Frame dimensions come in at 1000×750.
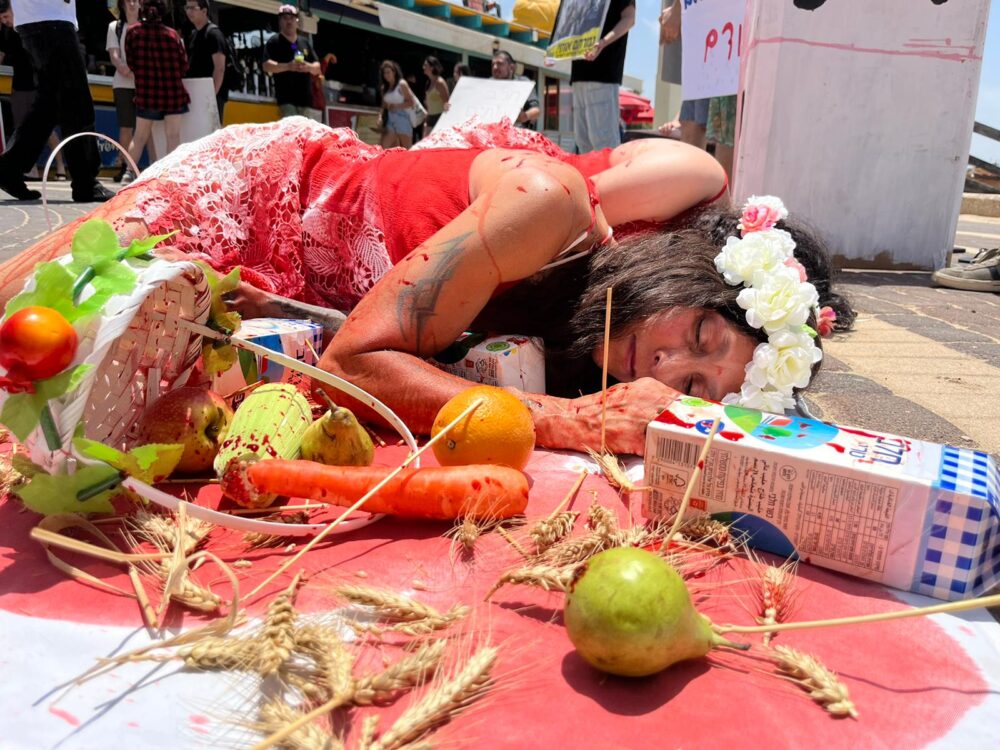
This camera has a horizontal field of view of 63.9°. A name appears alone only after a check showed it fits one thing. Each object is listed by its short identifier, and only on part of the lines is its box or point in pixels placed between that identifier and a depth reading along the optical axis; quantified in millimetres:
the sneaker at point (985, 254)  1932
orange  566
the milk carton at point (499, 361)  752
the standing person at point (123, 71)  2807
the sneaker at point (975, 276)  1837
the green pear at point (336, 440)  582
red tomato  425
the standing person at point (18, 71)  2922
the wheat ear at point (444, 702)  333
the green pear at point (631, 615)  357
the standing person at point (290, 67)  2998
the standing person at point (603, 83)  2038
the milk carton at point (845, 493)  441
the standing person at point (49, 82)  2044
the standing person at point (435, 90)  4191
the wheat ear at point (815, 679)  377
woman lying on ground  676
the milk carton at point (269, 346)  747
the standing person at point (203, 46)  2706
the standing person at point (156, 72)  2516
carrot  521
